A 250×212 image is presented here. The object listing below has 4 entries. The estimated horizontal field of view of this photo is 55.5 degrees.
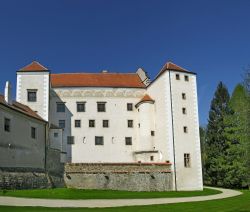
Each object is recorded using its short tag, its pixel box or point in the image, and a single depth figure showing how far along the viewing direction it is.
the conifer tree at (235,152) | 26.28
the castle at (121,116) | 22.77
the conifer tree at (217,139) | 28.78
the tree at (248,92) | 17.86
